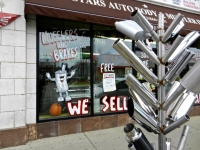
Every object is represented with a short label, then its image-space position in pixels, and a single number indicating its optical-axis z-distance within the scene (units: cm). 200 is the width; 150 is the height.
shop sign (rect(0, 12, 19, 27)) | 387
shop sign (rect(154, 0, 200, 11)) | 621
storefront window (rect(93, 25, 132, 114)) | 541
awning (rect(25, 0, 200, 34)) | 397
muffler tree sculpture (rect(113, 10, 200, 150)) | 141
